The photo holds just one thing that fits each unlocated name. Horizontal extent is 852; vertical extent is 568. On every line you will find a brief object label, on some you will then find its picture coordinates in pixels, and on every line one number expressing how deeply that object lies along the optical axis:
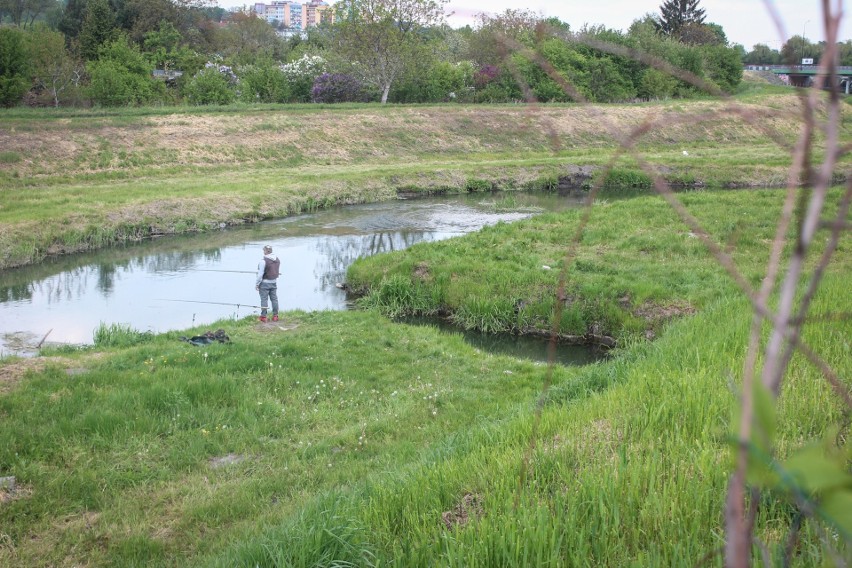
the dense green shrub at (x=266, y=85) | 52.31
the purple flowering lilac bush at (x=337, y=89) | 55.06
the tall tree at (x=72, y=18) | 58.41
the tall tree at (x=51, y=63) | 41.84
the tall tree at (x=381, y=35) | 54.22
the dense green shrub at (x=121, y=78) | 42.53
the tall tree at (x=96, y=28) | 53.50
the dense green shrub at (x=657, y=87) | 47.92
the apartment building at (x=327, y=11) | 55.53
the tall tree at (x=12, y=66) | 38.16
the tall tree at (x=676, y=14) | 81.38
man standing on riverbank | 14.66
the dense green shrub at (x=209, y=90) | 48.19
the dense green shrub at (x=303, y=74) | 55.50
